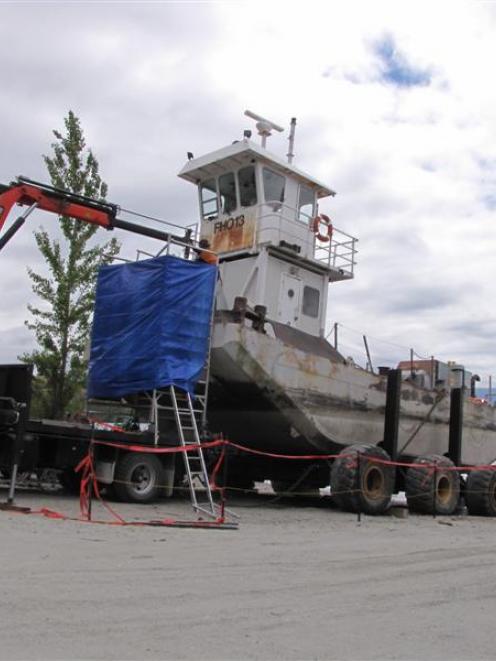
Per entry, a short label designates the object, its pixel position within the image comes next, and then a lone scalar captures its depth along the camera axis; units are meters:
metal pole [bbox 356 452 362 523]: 13.02
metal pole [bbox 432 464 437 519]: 14.40
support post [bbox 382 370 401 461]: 15.02
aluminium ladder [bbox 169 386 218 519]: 11.04
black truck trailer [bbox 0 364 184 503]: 10.60
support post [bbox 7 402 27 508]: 9.91
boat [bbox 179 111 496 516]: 13.58
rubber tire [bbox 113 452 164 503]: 11.64
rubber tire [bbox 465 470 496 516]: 15.84
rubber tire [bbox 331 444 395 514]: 13.10
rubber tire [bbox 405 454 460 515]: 14.47
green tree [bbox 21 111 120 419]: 17.28
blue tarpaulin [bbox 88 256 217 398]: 12.54
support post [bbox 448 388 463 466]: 16.72
